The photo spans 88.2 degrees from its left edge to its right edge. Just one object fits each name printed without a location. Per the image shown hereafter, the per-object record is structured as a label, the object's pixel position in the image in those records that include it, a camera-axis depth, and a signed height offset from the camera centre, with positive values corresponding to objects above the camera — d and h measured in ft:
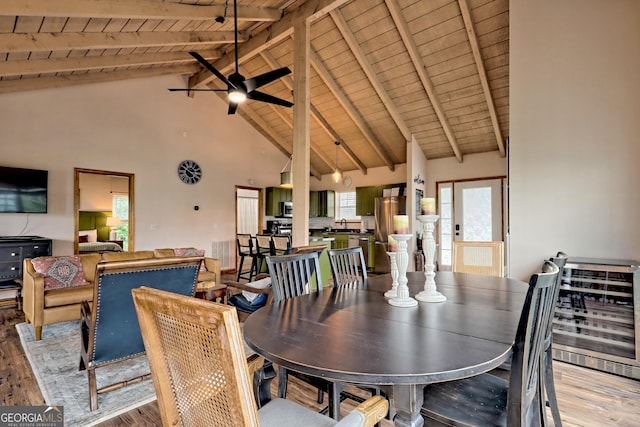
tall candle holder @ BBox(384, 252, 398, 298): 5.85 -1.07
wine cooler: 8.32 -2.66
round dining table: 3.35 -1.52
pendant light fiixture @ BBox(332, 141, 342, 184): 23.78 +2.93
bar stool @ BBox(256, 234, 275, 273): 19.02 -1.86
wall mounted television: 15.26 +1.32
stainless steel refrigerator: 23.91 -0.19
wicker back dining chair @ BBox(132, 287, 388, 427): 2.46 -1.26
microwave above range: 27.20 +0.70
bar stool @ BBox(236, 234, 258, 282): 20.63 -2.12
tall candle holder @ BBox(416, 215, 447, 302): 5.92 -0.84
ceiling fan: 12.27 +5.08
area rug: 6.91 -4.04
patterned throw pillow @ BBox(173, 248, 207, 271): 16.14 -1.69
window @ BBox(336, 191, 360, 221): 28.78 +1.03
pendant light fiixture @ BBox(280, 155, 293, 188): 20.81 +2.45
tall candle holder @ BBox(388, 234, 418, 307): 5.61 -1.07
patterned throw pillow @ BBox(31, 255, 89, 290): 12.43 -2.06
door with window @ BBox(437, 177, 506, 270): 21.71 +0.38
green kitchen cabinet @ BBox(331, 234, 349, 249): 25.87 -1.87
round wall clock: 22.16 +3.12
